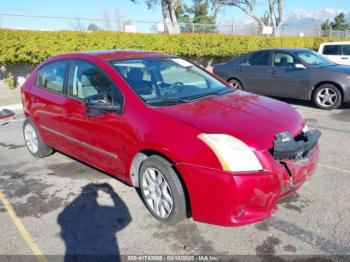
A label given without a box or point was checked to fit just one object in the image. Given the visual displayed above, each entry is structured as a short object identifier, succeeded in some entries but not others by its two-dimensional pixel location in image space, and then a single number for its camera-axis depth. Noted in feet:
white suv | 41.55
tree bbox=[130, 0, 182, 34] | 84.45
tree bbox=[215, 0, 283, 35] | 107.24
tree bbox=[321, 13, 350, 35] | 175.32
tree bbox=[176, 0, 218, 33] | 148.04
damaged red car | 9.30
